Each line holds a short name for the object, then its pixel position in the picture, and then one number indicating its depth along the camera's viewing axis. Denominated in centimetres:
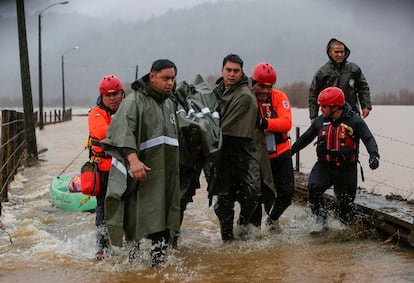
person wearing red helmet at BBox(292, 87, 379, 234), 640
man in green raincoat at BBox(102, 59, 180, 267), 510
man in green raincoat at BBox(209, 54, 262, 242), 598
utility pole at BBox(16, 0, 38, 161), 1585
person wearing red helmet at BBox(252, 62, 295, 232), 629
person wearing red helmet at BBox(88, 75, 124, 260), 567
